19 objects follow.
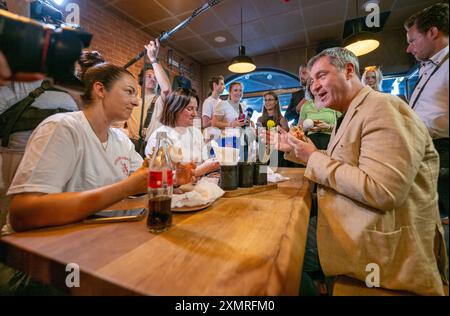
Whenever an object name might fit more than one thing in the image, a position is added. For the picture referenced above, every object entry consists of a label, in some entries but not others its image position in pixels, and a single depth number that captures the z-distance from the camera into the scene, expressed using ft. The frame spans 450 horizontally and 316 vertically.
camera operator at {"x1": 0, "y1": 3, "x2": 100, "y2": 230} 3.84
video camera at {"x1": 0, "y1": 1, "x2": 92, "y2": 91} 1.18
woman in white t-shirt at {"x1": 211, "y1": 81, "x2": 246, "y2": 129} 10.47
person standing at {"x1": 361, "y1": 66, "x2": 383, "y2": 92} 8.98
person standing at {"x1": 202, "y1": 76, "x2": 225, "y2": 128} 11.46
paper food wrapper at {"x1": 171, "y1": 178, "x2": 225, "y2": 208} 2.90
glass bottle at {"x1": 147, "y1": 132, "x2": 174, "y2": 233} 2.24
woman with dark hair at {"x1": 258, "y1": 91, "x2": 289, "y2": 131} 11.19
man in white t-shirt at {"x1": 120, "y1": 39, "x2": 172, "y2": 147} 8.41
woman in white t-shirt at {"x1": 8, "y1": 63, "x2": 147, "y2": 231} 2.31
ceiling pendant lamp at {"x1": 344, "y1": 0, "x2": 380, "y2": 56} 10.23
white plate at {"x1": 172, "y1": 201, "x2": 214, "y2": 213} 2.81
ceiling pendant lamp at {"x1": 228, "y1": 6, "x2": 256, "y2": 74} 14.57
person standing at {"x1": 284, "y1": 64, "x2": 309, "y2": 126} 14.42
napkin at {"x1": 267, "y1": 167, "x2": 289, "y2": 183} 4.70
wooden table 1.38
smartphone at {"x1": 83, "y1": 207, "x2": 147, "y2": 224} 2.46
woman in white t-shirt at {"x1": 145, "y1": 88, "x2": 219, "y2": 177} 7.16
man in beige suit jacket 2.54
